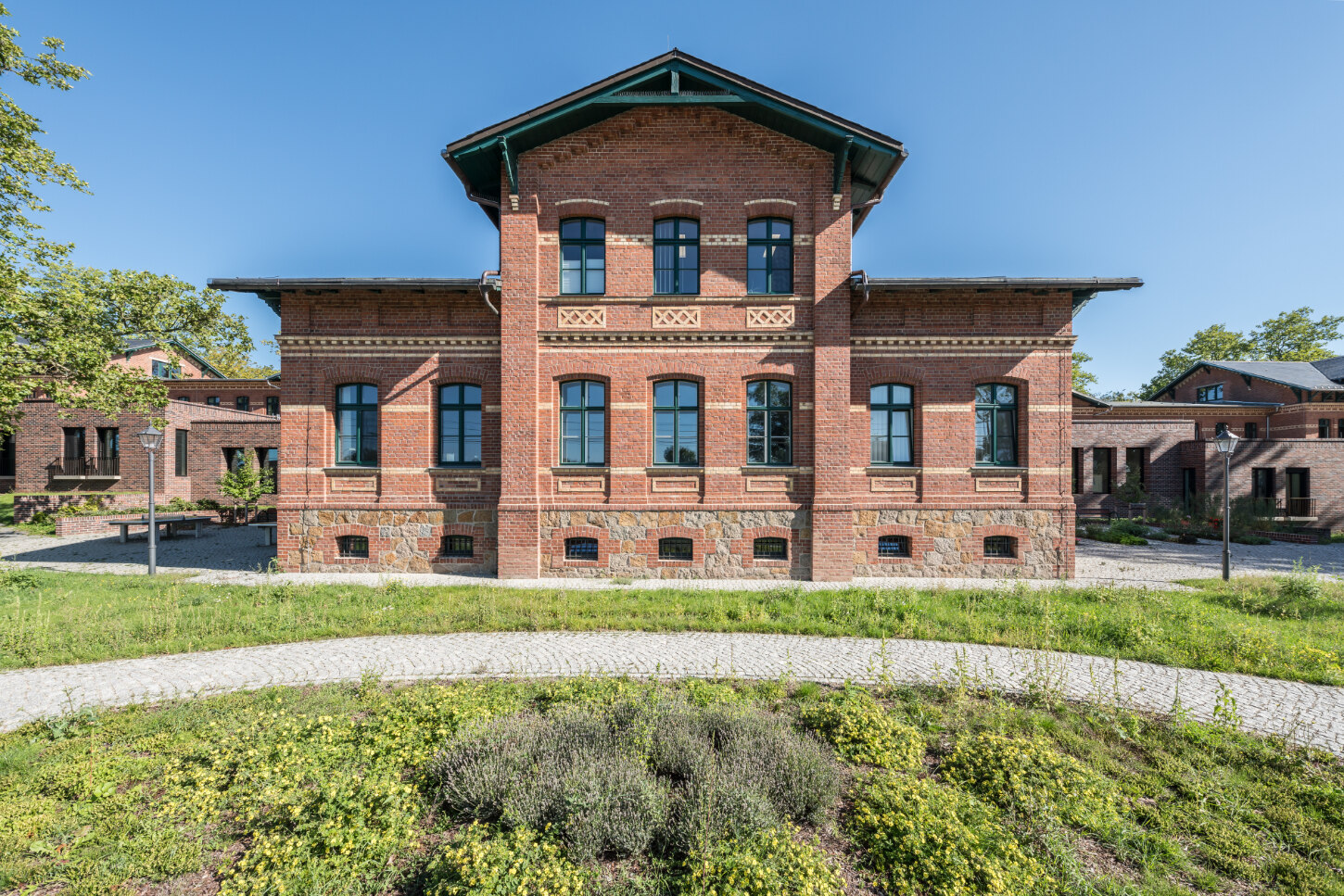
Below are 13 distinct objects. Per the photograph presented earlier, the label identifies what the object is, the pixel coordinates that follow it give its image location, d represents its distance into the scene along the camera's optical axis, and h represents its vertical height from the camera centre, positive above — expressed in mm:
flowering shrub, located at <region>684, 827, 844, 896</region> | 2803 -2295
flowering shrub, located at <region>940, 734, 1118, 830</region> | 3584 -2364
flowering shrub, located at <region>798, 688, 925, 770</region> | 4207 -2353
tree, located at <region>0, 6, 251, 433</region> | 12422 +3772
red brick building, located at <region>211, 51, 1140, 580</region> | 10984 +1632
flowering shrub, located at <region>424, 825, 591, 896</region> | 2791 -2293
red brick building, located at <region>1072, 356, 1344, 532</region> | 22328 -267
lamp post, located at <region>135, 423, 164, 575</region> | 11805 +348
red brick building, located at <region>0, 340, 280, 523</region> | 23656 +157
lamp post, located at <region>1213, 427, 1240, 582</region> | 11617 +232
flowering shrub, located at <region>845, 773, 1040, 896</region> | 2973 -2359
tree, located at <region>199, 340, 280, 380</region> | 48906 +8358
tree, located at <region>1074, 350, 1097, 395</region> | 39375 +6084
